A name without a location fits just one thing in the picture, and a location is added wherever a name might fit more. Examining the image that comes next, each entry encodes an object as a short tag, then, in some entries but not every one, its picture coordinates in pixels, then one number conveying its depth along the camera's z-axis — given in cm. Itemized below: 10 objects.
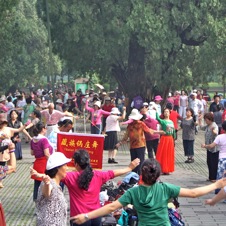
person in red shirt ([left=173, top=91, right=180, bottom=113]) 4491
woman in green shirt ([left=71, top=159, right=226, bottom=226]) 841
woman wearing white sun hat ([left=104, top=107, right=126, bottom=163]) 2442
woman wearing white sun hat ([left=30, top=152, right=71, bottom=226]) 883
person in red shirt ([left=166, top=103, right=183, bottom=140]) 2524
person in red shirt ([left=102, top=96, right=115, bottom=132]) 3041
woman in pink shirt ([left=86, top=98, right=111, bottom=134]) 2772
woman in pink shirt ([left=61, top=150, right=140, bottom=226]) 1016
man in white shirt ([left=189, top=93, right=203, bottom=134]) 3638
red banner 1538
